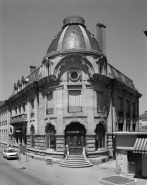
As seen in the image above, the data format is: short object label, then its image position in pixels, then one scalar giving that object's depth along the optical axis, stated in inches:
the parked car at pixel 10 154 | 1266.0
